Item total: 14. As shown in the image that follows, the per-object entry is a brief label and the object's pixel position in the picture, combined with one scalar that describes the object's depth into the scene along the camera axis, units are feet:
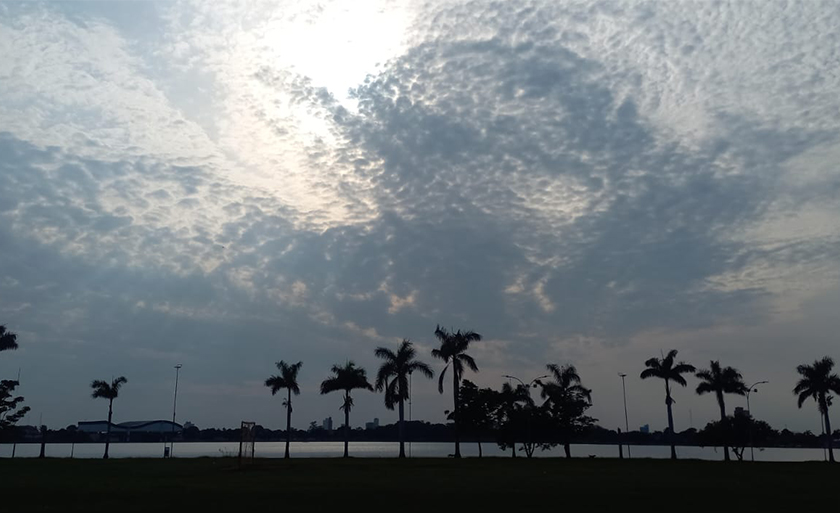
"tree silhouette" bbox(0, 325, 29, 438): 293.64
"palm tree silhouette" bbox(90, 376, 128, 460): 336.90
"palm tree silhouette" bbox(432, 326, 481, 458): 271.49
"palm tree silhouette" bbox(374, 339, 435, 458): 273.75
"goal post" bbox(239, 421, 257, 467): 195.93
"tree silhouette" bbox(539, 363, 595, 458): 313.73
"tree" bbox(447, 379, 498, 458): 303.48
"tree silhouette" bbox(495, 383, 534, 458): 313.73
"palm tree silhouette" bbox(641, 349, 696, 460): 299.79
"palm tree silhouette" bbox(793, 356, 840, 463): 292.61
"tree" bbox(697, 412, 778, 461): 368.68
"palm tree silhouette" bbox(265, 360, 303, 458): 308.19
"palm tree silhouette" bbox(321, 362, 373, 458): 293.23
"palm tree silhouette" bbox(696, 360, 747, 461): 305.32
